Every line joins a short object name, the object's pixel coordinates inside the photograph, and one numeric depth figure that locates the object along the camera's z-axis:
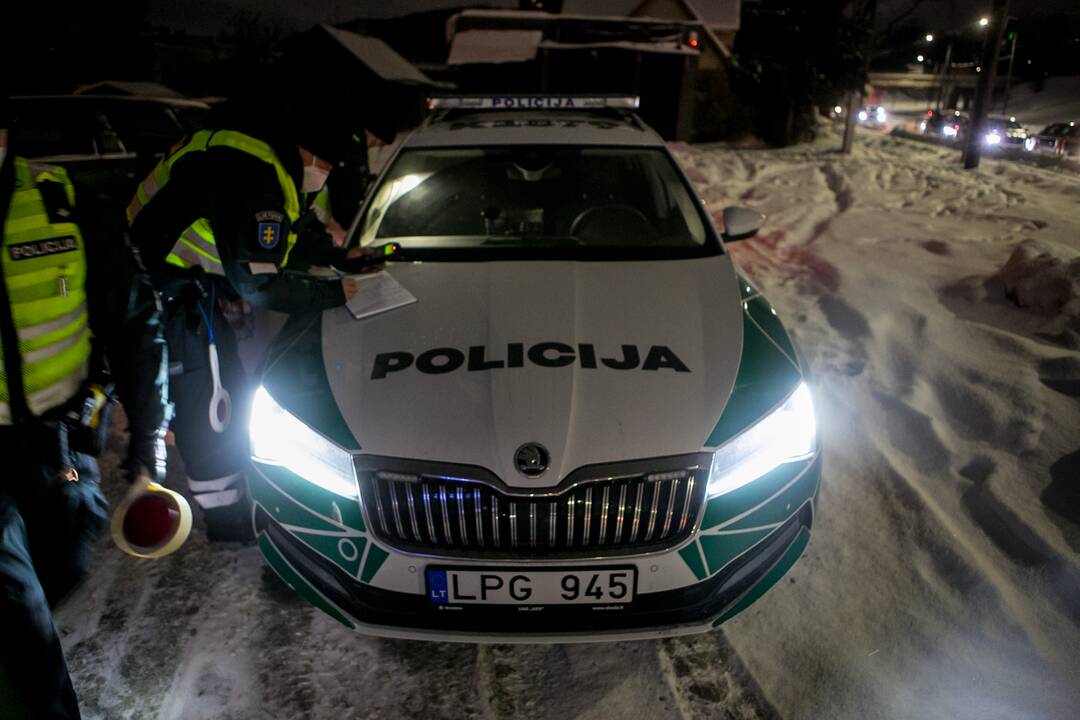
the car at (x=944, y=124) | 25.84
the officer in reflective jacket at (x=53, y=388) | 1.50
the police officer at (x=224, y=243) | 2.50
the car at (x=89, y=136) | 6.93
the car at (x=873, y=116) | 37.00
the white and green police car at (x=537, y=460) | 1.94
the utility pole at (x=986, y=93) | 11.25
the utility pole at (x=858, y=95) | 15.66
